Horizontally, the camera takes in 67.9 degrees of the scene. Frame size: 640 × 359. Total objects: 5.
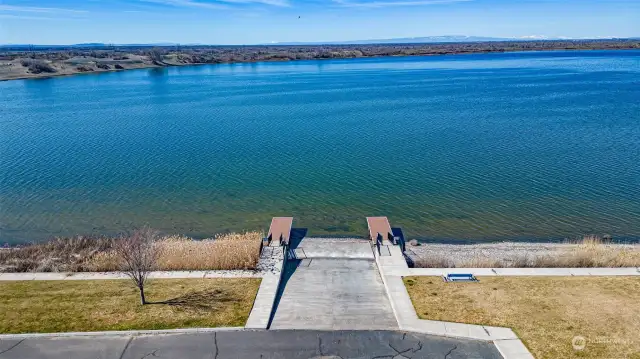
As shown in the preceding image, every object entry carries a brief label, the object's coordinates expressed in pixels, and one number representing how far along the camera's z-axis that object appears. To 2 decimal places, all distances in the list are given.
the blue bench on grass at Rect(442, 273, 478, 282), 19.08
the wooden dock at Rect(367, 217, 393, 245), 23.48
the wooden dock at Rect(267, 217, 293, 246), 22.94
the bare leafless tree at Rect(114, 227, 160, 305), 17.03
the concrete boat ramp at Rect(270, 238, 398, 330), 16.30
